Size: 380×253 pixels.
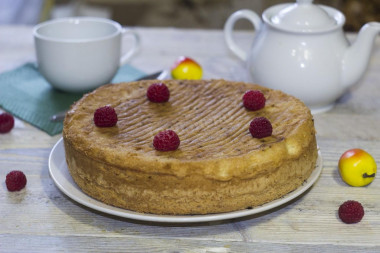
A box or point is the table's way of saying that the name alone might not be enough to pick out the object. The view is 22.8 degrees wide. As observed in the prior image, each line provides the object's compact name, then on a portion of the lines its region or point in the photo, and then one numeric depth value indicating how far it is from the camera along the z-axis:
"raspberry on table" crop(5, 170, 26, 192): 0.88
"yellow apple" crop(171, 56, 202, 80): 1.13
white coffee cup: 1.06
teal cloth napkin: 1.03
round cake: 0.81
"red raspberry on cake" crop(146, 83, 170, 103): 0.94
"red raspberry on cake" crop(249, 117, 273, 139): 0.85
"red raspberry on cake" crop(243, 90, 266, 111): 0.91
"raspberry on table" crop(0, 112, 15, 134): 1.00
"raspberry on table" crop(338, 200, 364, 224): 0.84
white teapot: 1.03
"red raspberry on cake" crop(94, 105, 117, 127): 0.88
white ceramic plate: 0.81
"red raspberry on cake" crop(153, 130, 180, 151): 0.83
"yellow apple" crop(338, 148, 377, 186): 0.90
